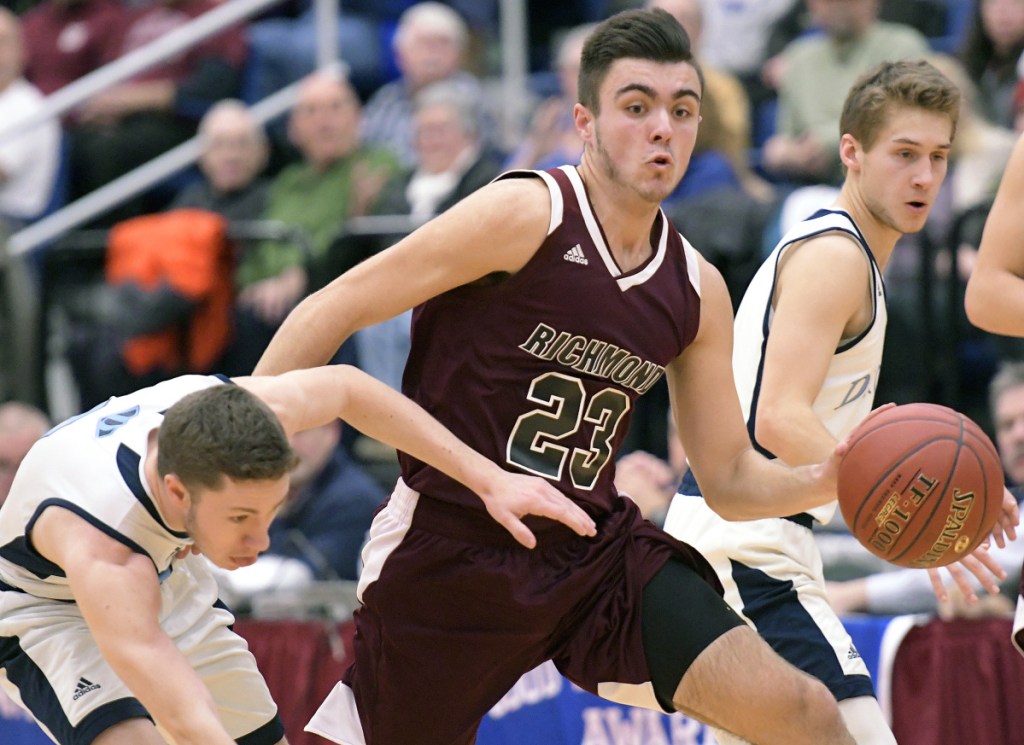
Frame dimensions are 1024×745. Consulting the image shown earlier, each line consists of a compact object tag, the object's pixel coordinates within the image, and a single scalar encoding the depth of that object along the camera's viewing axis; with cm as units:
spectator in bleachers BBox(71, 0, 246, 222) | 2147
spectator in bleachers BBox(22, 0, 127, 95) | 2262
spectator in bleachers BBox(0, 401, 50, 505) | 1691
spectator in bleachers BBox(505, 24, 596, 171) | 1767
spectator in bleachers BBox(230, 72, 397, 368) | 1850
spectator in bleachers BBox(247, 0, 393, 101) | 2175
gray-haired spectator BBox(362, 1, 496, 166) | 1962
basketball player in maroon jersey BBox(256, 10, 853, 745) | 923
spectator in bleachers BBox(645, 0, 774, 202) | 1694
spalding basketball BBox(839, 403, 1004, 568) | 902
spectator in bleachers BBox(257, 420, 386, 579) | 1617
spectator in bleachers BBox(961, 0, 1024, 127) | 1642
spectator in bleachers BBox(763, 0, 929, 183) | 1716
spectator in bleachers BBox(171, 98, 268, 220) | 1952
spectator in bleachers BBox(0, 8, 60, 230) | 2087
